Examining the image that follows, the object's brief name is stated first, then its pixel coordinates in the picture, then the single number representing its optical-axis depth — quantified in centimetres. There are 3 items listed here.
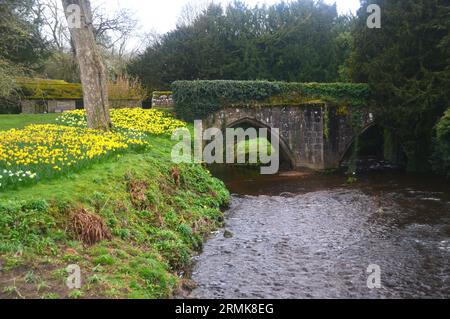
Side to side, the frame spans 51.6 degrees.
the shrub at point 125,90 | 2623
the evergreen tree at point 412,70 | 1955
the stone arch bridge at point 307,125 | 2281
